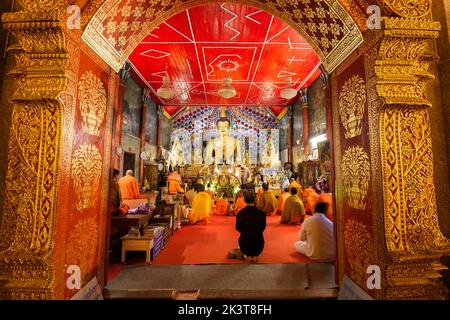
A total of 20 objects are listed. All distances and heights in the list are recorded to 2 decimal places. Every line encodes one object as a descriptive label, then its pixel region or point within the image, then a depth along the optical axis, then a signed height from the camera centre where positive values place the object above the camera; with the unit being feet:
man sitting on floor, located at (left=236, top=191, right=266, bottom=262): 12.30 -3.38
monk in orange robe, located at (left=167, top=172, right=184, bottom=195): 28.43 -1.64
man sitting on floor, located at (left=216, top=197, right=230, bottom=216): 27.84 -4.52
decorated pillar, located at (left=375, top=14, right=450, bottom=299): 6.06 +0.25
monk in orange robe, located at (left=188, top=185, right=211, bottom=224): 21.94 -3.57
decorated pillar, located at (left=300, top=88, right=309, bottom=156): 35.01 +9.08
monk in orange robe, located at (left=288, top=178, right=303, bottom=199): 28.69 -2.40
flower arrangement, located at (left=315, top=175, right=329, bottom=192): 27.27 -1.36
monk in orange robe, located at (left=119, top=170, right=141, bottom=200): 19.13 -1.06
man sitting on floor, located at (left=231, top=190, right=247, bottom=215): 26.02 -3.73
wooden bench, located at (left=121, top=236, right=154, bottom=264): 12.08 -4.11
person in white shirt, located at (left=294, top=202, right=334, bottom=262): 12.49 -3.89
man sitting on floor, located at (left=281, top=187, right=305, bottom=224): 21.58 -3.77
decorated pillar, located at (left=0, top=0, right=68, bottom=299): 5.78 +0.57
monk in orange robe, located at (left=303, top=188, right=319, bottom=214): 25.23 -3.09
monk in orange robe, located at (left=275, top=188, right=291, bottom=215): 27.37 -3.96
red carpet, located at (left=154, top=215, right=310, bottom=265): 12.80 -5.21
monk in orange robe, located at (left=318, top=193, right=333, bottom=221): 17.46 -2.19
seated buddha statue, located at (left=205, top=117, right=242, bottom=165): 52.39 +6.15
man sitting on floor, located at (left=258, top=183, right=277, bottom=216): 26.97 -3.64
